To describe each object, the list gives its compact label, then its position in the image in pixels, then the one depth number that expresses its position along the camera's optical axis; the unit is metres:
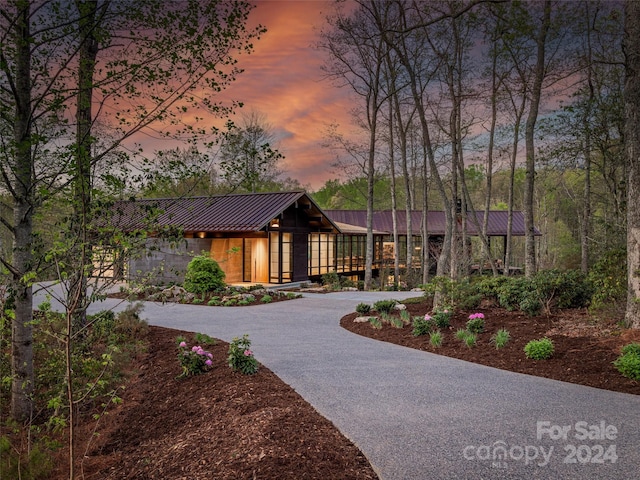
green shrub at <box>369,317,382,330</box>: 8.56
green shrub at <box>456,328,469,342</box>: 7.20
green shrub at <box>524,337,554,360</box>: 5.94
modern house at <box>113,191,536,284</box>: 17.30
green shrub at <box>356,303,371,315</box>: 10.16
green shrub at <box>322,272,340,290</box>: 19.07
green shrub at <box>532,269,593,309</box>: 8.38
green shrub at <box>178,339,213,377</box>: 5.63
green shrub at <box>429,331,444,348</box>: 6.98
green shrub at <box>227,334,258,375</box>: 5.44
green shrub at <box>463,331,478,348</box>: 6.78
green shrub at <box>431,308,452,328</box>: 7.98
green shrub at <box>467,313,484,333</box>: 7.49
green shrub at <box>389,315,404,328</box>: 8.47
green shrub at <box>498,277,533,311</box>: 8.82
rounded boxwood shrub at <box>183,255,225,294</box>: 13.70
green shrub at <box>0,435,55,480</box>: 3.63
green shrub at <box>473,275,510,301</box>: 9.49
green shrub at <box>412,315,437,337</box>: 7.72
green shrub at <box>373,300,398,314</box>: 10.00
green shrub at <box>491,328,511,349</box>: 6.61
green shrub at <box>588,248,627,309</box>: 7.28
